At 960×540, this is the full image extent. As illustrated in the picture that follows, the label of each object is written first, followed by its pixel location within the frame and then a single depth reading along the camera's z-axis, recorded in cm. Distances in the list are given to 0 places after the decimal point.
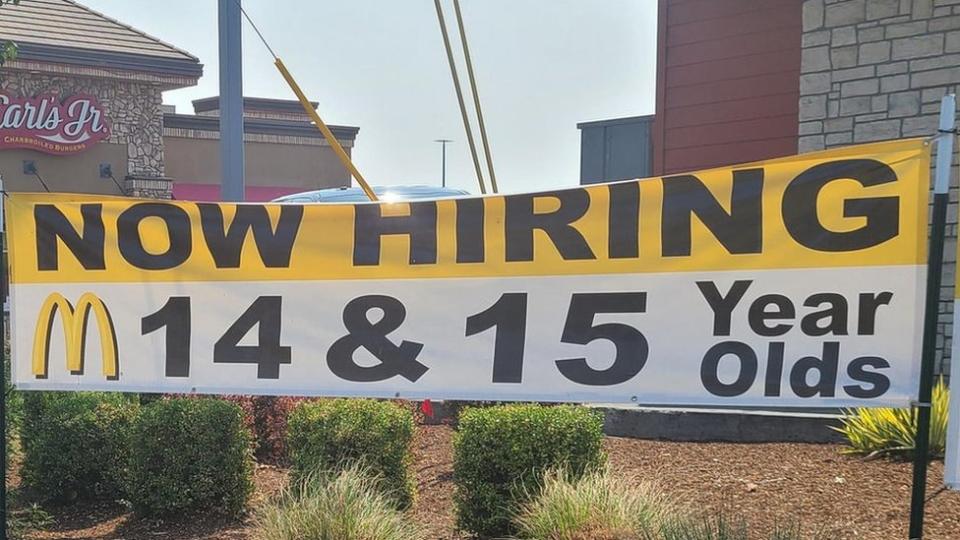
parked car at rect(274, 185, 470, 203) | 1360
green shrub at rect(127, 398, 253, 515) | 552
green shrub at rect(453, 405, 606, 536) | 491
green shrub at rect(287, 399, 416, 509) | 534
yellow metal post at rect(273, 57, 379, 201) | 584
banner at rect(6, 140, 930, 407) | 400
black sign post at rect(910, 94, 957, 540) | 362
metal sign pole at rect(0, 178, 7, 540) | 470
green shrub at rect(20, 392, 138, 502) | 605
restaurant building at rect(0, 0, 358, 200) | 1953
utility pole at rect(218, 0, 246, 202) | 708
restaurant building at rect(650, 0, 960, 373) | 838
